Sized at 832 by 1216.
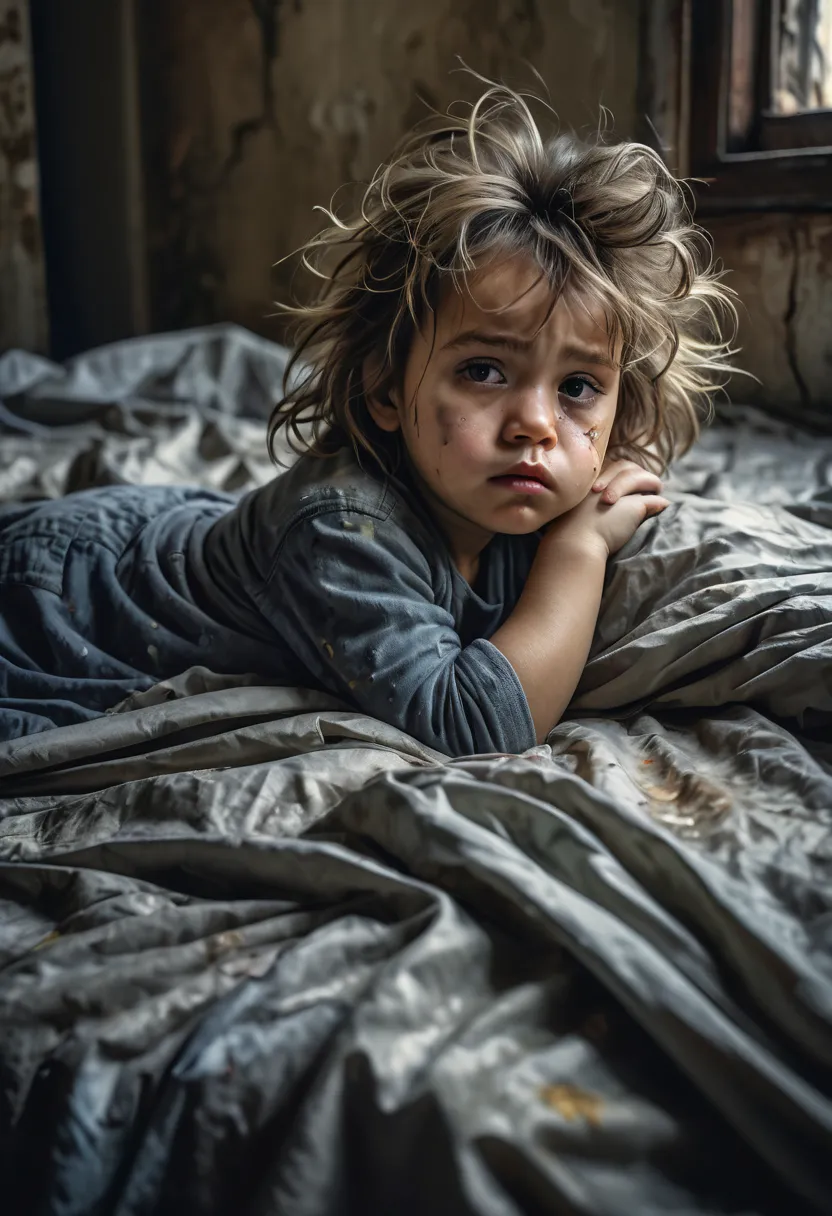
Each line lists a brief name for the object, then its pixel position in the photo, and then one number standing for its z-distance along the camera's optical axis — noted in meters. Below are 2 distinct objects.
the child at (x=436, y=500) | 0.98
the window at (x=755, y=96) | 1.80
